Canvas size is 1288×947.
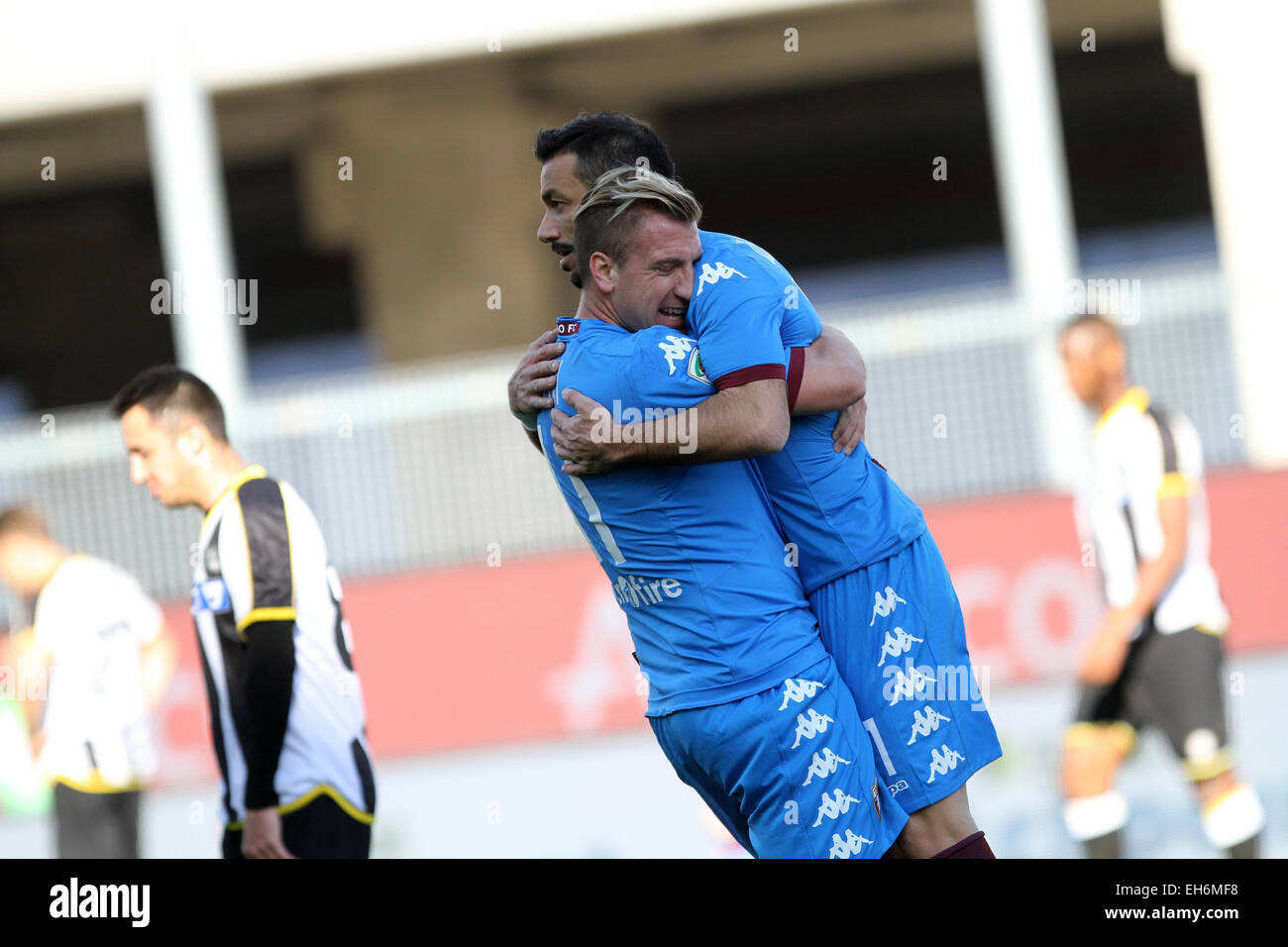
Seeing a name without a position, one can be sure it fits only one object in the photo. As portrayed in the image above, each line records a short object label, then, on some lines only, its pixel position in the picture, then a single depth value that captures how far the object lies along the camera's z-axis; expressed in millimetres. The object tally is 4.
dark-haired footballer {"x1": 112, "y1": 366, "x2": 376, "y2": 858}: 7828
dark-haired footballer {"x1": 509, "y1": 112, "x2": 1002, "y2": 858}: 5941
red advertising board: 17359
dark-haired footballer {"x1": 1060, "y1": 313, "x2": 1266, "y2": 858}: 10766
